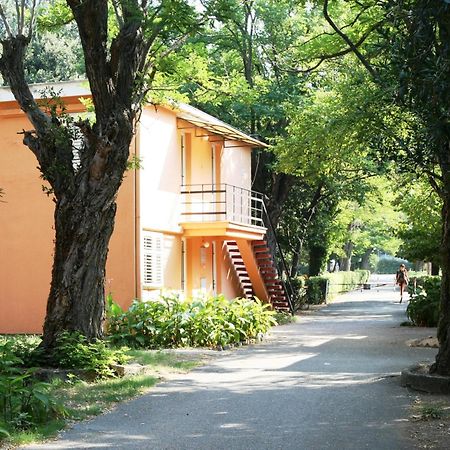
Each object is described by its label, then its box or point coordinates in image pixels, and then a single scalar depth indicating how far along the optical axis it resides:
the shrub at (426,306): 25.73
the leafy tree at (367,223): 38.94
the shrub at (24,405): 9.35
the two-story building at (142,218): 22.62
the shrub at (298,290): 36.81
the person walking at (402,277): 39.00
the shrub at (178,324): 18.83
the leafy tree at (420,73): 7.15
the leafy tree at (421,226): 24.30
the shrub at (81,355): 13.13
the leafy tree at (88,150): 13.53
